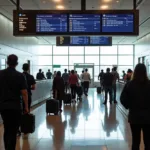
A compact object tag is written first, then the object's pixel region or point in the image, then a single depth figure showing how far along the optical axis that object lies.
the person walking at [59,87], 12.01
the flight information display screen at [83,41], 18.32
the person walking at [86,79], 19.80
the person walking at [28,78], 7.80
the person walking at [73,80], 16.30
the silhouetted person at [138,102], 4.15
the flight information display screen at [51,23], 8.48
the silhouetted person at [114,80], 15.48
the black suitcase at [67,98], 14.93
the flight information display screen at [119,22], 8.40
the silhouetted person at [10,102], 4.76
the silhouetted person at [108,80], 15.02
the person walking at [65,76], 20.67
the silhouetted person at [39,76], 20.38
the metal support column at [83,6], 8.31
